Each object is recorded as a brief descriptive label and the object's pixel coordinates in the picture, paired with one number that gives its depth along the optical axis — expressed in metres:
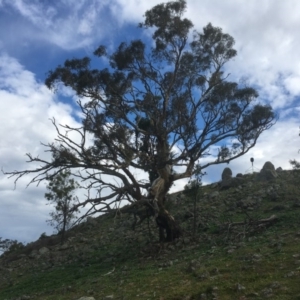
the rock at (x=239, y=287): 6.68
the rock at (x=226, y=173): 22.13
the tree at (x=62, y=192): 18.12
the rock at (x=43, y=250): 17.29
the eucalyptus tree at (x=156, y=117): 13.14
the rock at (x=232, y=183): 20.49
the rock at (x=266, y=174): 20.39
